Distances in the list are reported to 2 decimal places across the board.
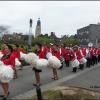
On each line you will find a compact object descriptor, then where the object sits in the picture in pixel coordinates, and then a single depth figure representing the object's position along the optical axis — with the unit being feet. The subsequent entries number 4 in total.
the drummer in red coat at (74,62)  30.40
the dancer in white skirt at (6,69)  15.39
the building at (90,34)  143.05
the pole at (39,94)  12.94
